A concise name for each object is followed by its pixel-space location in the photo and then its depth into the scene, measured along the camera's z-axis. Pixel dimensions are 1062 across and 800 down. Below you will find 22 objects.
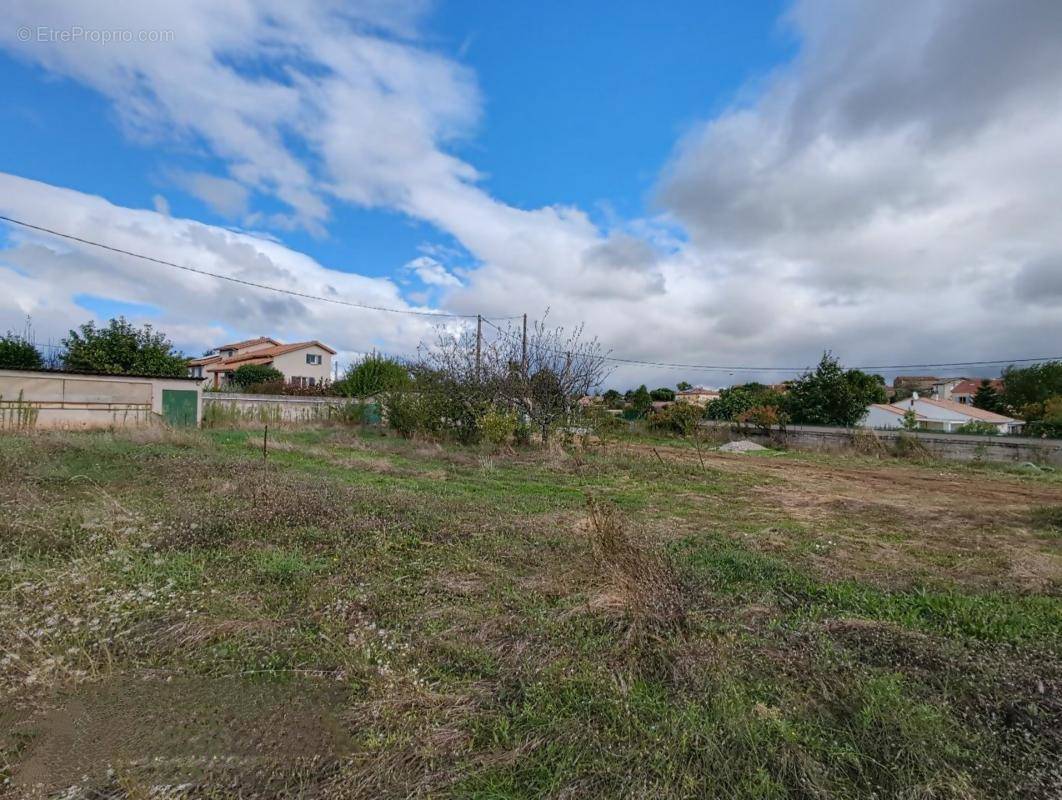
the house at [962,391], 58.57
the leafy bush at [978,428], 18.56
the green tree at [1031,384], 34.00
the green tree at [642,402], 28.22
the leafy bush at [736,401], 27.03
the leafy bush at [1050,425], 17.33
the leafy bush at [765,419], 21.83
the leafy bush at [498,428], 13.94
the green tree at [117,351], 22.45
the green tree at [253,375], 35.88
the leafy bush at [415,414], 16.22
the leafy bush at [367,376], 26.98
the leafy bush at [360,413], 20.64
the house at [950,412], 31.19
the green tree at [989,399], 39.53
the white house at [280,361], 43.22
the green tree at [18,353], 23.78
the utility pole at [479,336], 16.04
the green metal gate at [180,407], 18.39
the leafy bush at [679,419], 20.23
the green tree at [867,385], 24.29
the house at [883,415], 27.86
